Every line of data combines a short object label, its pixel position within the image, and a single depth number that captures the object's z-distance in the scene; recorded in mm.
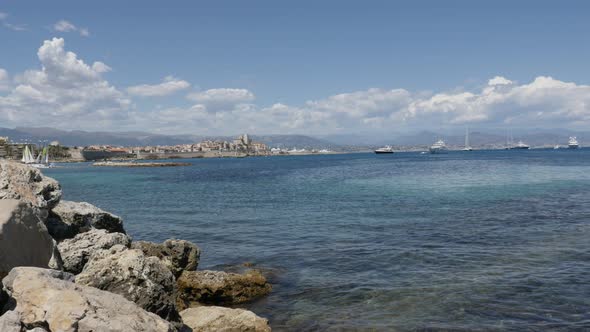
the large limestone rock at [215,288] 16844
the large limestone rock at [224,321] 12883
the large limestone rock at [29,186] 13037
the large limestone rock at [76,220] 15703
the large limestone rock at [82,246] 13688
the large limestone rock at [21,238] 8984
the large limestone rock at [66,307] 7266
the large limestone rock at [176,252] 18266
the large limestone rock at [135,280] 10367
